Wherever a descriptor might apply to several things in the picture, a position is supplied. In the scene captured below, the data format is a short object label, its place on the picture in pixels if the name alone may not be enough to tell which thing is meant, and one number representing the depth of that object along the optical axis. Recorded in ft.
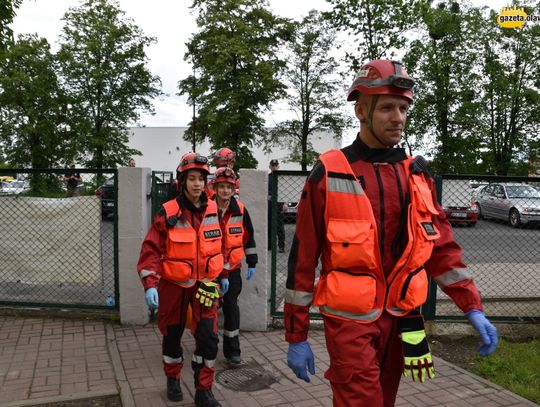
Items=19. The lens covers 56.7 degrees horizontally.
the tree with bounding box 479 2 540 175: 91.71
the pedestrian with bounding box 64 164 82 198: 21.49
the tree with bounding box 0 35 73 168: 82.02
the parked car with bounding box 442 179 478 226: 19.29
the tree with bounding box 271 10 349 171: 100.94
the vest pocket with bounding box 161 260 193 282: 13.04
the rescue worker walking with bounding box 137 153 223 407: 13.11
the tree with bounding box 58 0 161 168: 87.15
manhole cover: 15.01
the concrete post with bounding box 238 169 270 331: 19.67
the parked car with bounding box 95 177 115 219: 21.07
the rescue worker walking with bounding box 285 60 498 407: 7.80
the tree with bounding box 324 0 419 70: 79.25
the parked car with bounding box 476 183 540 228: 24.33
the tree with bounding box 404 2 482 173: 87.92
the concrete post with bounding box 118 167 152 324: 20.12
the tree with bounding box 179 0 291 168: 92.84
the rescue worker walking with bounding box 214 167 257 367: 16.28
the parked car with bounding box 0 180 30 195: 21.87
